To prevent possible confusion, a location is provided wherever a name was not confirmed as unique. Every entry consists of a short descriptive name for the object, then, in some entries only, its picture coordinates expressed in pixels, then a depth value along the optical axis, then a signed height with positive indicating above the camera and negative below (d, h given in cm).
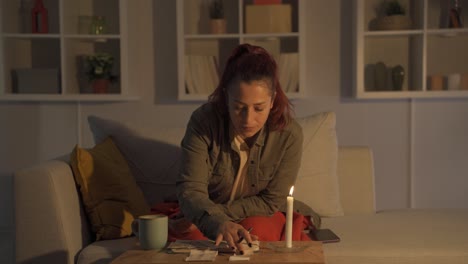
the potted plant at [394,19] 352 +34
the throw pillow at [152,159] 245 -34
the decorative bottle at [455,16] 352 +35
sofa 199 -52
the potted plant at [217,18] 364 +37
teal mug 159 -42
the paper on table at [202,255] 144 -44
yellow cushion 218 -43
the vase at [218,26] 363 +32
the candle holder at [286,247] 151 -44
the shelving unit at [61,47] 363 +20
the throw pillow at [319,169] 244 -39
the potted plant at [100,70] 369 +5
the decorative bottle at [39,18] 371 +38
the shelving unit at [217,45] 356 +20
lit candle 151 -38
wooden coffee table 142 -44
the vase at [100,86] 371 -4
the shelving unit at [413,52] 348 +14
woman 182 -23
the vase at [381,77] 360 +0
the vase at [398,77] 356 -1
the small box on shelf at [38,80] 369 -1
